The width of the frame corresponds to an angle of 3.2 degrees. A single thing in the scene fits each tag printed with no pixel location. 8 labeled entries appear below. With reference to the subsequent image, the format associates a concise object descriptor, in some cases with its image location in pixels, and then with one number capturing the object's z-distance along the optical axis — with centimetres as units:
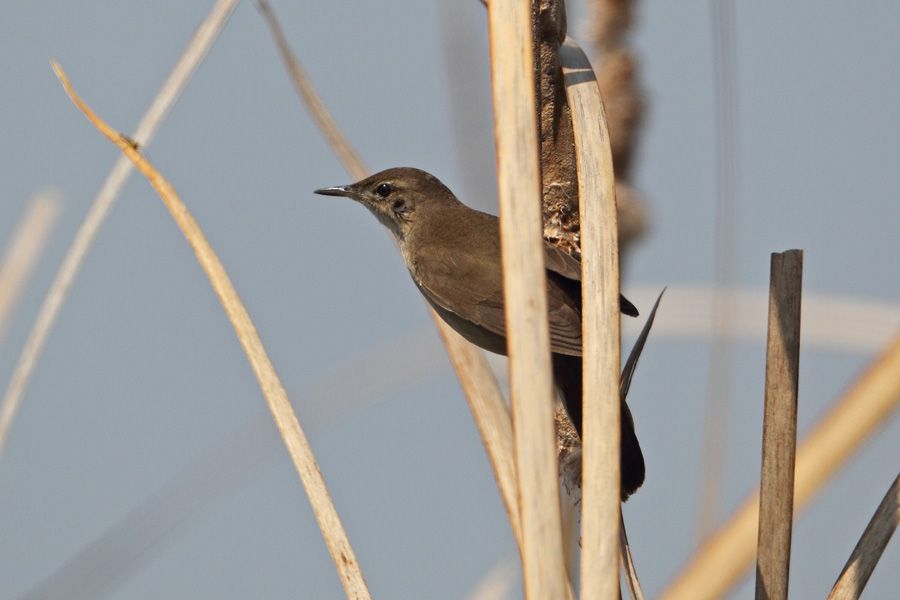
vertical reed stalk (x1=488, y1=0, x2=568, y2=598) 359
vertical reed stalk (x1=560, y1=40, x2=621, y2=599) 379
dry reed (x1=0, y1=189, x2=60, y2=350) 440
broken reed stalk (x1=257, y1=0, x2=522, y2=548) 435
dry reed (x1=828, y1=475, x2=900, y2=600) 424
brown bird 439
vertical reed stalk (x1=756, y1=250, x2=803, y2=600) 428
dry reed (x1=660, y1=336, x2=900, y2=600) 433
